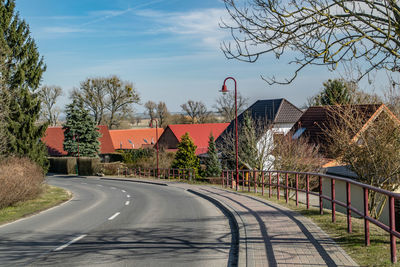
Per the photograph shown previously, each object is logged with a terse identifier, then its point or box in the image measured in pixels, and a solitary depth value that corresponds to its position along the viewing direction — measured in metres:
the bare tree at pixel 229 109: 81.75
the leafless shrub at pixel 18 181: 18.25
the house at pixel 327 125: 15.59
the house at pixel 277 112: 50.94
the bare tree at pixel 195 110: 100.47
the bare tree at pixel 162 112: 106.93
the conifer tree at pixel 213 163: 40.28
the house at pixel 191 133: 64.19
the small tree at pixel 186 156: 41.16
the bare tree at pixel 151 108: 110.38
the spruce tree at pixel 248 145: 31.33
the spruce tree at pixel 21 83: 27.17
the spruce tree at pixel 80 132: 56.51
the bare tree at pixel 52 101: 80.04
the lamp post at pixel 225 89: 23.49
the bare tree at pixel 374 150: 14.53
